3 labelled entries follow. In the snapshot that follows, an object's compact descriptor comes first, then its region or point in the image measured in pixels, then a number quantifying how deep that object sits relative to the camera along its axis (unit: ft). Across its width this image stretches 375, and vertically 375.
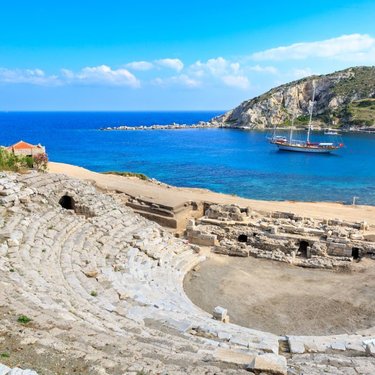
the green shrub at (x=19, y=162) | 93.11
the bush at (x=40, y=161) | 135.53
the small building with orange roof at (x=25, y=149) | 144.46
